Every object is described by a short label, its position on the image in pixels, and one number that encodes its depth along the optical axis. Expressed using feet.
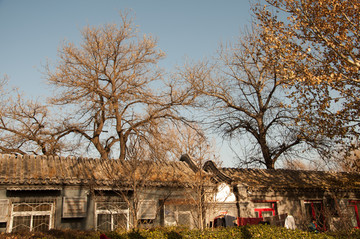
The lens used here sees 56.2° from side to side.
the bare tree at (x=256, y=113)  80.02
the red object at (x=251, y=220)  46.14
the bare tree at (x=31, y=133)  67.41
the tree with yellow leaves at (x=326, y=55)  38.58
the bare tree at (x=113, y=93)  69.05
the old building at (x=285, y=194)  51.34
